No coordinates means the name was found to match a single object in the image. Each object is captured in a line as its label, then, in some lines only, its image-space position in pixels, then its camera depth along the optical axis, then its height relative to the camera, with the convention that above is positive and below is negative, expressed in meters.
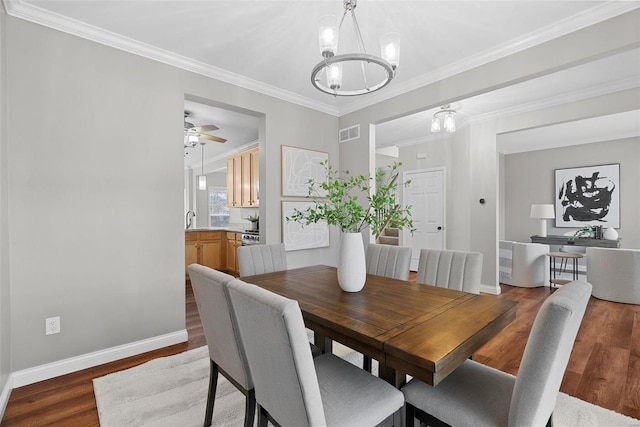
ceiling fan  4.31 +1.10
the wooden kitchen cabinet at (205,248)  5.25 -0.67
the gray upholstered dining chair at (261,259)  2.52 -0.42
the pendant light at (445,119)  3.82 +1.13
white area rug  1.76 -1.21
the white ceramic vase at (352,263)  1.79 -0.31
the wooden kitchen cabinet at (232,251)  5.33 -0.73
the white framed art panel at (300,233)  3.69 -0.29
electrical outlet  2.25 -0.84
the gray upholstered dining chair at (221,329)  1.38 -0.58
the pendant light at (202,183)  6.73 +0.61
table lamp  5.67 -0.07
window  8.85 +0.09
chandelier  1.70 +0.90
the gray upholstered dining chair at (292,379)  1.00 -0.63
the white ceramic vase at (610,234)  5.04 -0.41
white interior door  5.74 +0.01
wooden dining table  1.08 -0.49
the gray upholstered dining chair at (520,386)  0.97 -0.70
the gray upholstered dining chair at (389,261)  2.43 -0.42
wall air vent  4.03 +1.03
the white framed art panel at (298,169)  3.69 +0.51
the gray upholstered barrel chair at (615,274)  3.94 -0.87
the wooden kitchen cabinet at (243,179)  5.44 +0.60
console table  4.95 -0.56
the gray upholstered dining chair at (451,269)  2.08 -0.43
